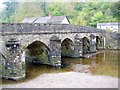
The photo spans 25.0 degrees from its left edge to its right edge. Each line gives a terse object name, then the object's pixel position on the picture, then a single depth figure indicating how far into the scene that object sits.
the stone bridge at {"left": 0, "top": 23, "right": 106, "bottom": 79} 16.81
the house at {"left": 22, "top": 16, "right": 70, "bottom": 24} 43.26
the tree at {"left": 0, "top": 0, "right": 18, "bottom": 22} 59.85
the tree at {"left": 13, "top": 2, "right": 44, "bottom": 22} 59.28
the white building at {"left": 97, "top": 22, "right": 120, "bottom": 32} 47.62
